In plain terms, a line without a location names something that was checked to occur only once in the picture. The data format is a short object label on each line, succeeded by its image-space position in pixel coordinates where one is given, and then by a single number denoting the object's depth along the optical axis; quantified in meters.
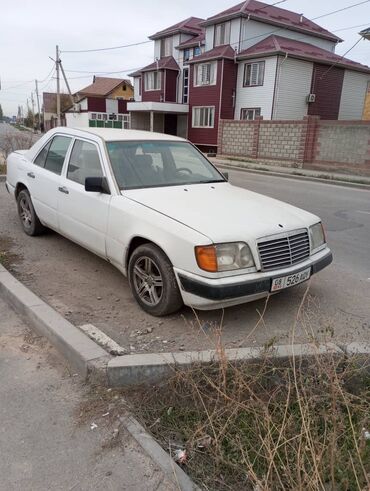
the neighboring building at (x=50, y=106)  68.36
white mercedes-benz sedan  3.51
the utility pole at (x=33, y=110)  86.34
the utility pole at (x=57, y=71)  43.12
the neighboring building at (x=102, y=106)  50.84
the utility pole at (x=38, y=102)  78.16
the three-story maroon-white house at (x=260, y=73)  28.89
